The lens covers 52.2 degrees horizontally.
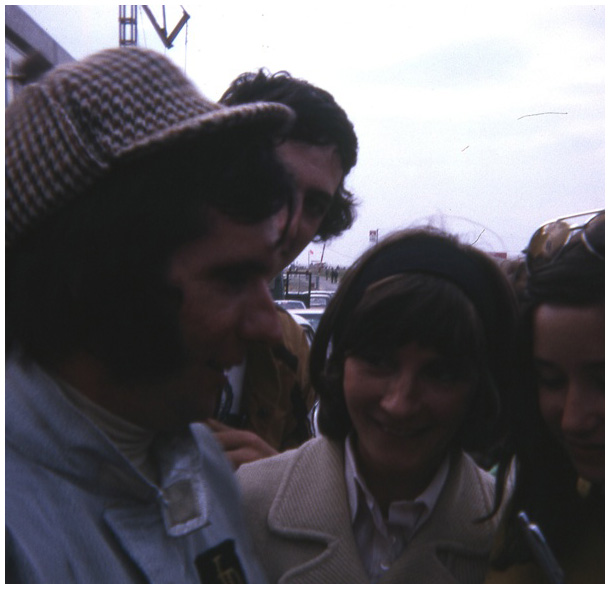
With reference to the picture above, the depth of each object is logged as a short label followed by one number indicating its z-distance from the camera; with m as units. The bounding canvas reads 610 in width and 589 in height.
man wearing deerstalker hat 1.02
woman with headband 1.55
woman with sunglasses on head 1.23
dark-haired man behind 2.06
